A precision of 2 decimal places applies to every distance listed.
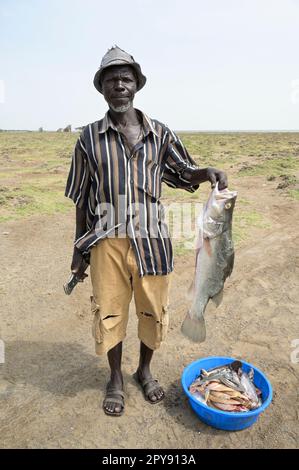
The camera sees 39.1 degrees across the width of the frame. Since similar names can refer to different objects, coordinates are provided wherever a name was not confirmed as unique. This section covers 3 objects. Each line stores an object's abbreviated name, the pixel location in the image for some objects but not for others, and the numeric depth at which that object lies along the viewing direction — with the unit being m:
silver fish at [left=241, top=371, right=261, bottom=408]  2.90
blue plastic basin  2.68
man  2.48
